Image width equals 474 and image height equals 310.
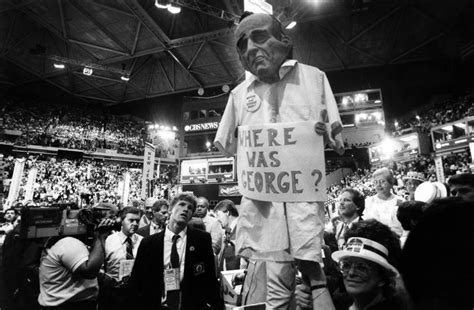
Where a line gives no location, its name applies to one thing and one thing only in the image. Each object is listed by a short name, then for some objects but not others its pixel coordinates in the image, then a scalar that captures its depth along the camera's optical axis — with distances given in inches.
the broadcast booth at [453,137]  657.6
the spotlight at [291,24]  468.6
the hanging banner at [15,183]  500.7
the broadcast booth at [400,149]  812.0
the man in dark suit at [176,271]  106.7
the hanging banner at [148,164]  459.5
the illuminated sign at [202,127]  1018.7
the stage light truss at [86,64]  687.1
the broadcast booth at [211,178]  888.9
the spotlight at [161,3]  423.2
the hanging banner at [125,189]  617.8
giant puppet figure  60.1
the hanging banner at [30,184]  509.7
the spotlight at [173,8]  441.2
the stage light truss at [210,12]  486.9
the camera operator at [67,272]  106.7
